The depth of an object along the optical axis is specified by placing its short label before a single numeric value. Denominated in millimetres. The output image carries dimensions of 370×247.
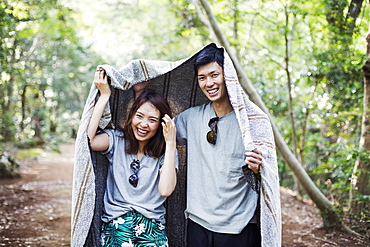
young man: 2074
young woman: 2092
